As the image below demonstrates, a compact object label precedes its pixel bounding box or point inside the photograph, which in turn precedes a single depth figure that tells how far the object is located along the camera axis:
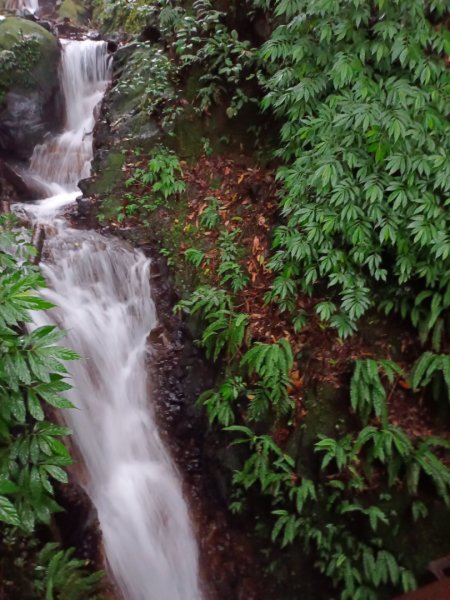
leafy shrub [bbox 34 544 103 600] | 3.69
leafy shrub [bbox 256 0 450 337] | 4.51
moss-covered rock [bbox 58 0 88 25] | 15.76
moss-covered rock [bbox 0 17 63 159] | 10.06
